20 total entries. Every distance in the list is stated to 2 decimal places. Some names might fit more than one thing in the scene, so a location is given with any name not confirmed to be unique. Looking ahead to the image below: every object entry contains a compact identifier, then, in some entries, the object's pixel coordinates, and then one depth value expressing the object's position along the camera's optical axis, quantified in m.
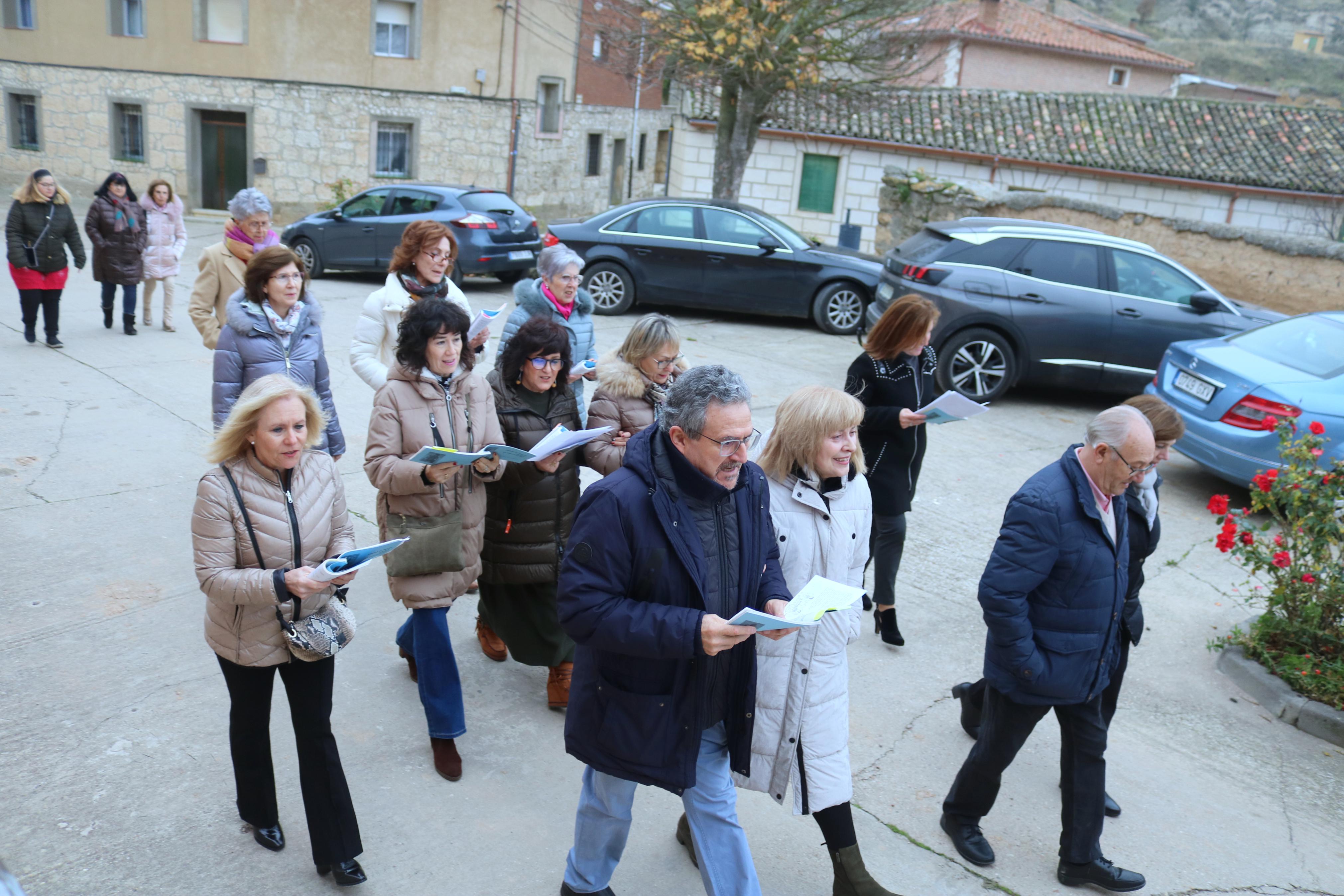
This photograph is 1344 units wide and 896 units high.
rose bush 5.41
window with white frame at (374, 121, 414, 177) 24.09
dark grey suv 10.63
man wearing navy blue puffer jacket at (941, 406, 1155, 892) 3.57
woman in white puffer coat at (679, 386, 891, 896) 3.35
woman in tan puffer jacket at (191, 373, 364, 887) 3.12
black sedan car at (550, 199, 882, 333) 13.63
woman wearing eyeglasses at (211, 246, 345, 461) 4.84
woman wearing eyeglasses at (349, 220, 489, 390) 5.26
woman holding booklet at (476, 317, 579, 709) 4.33
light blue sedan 7.84
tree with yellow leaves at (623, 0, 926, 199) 18.45
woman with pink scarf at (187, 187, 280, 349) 5.96
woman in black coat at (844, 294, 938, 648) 5.25
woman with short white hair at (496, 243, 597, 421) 5.66
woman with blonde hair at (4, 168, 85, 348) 9.47
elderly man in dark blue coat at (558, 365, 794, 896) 2.90
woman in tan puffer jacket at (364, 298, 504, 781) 3.99
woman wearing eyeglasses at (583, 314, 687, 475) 4.61
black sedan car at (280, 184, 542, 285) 14.51
